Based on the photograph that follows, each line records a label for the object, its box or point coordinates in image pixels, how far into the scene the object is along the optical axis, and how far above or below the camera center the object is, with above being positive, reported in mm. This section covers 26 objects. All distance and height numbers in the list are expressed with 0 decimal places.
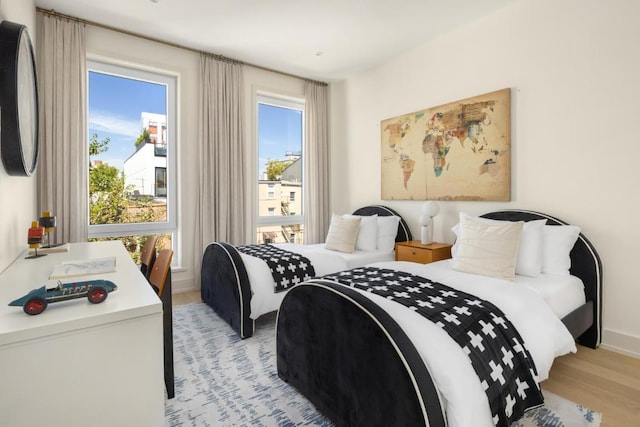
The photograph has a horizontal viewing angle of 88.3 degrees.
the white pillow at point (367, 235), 3703 -291
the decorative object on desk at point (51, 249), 2021 -248
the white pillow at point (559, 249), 2447 -303
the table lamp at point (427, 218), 3404 -95
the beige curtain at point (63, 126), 3002 +791
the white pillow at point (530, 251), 2381 -313
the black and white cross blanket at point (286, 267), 2757 -498
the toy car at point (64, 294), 933 -254
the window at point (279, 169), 4520 +579
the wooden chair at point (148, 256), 2238 -317
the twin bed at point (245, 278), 2600 -579
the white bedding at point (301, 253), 2641 -516
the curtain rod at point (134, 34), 3018 +1849
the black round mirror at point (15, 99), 1506 +551
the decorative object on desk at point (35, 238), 1917 -161
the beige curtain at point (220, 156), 3867 +657
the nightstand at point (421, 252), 3205 -429
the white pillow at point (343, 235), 3539 -278
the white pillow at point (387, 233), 3768 -274
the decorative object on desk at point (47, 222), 2252 -77
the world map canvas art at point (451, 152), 3012 +598
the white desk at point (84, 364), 837 -423
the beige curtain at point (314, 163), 4777 +681
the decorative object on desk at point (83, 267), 1399 -266
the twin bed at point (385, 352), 1198 -646
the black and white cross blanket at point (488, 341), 1340 -587
